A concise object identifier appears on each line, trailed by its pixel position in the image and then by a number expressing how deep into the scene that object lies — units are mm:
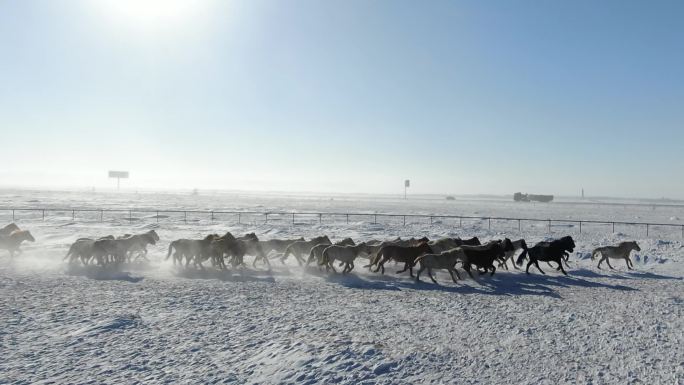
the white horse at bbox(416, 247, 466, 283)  13281
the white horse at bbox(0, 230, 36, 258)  17453
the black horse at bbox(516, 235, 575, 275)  15156
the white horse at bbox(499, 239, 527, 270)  15766
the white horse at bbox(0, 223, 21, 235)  18675
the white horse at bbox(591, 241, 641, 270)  16328
